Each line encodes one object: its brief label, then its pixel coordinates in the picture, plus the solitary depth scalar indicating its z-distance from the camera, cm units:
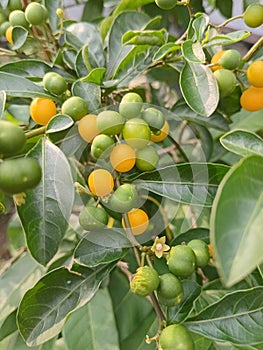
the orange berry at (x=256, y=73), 13
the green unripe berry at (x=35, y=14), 15
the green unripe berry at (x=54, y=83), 13
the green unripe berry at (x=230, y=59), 13
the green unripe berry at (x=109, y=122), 12
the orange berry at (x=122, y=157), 12
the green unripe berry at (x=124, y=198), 12
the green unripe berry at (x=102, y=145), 12
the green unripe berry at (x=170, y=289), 12
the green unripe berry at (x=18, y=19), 16
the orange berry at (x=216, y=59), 14
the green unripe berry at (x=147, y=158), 12
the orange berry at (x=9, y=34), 16
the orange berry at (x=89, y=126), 13
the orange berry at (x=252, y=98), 14
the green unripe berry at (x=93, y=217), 12
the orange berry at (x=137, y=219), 13
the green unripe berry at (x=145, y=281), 12
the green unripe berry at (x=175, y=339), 11
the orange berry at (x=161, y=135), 13
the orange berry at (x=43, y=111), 14
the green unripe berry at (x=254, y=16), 14
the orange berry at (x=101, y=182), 12
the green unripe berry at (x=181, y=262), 12
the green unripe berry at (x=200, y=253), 13
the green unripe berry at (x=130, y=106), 12
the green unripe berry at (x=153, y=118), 13
